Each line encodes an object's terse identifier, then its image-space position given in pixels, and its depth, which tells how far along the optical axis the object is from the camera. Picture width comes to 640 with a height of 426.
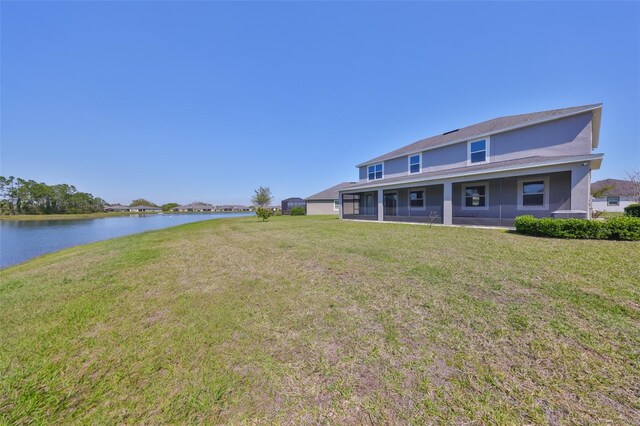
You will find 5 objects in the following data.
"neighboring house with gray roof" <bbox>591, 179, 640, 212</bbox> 26.97
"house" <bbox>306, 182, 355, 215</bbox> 34.56
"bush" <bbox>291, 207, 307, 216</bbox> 36.48
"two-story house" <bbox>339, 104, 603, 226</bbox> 10.31
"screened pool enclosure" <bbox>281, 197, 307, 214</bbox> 41.78
